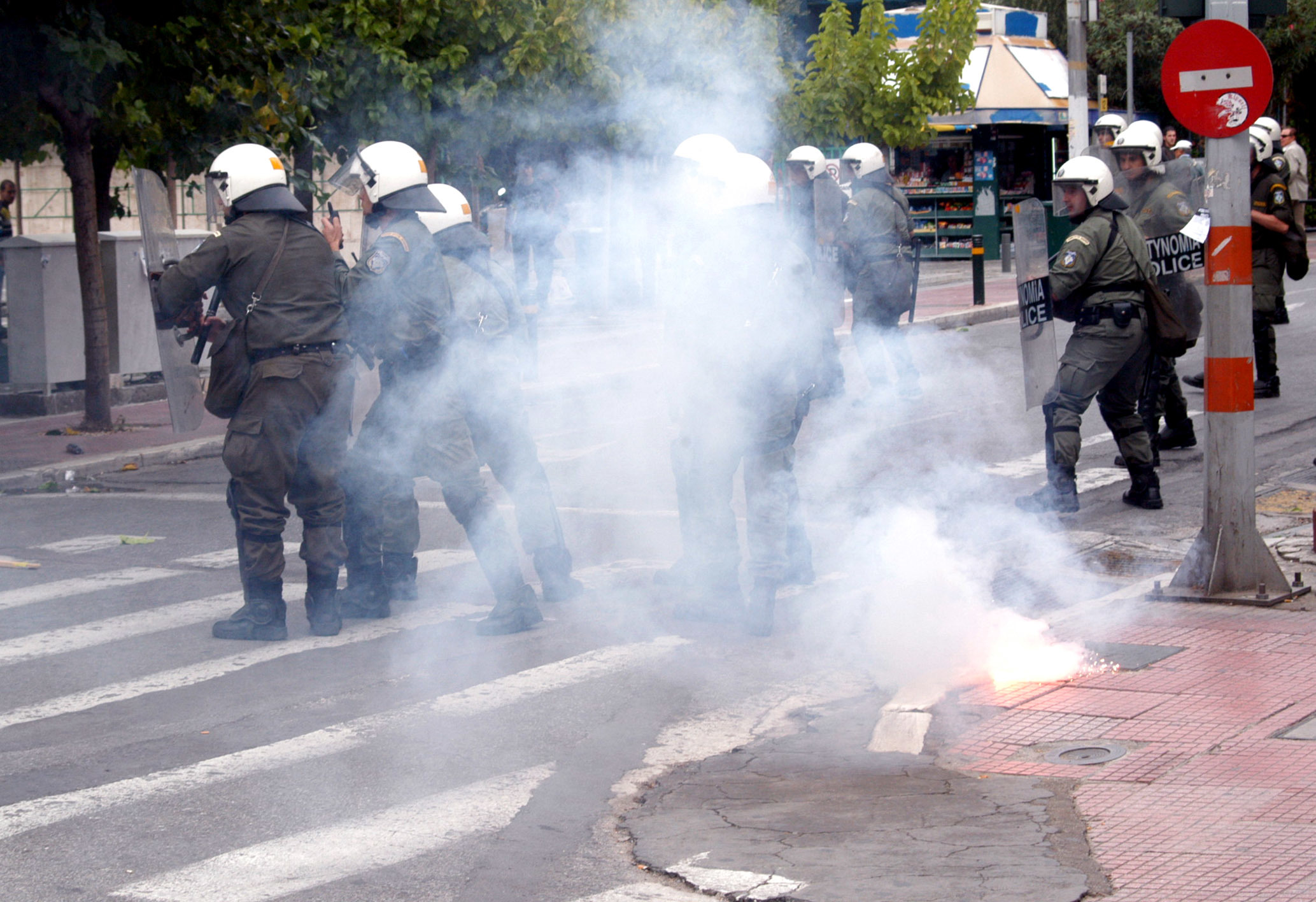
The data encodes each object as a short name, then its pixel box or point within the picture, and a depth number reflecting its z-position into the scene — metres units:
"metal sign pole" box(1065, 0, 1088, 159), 20.16
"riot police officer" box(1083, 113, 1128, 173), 13.23
